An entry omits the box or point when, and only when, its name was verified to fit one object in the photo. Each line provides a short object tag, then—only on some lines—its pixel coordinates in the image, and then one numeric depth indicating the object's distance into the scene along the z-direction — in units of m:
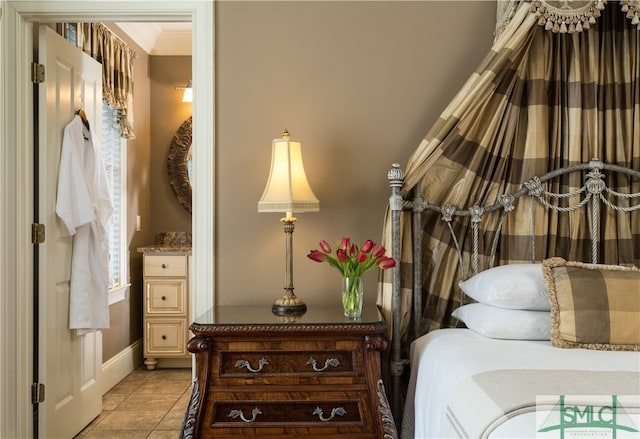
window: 4.52
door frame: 2.84
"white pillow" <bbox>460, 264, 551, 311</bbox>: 2.32
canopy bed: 2.58
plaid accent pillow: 2.21
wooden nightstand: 2.32
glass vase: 2.44
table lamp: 2.56
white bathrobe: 3.25
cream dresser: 4.80
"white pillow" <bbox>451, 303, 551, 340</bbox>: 2.33
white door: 3.07
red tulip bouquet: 2.44
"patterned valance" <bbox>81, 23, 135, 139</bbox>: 3.99
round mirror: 5.20
